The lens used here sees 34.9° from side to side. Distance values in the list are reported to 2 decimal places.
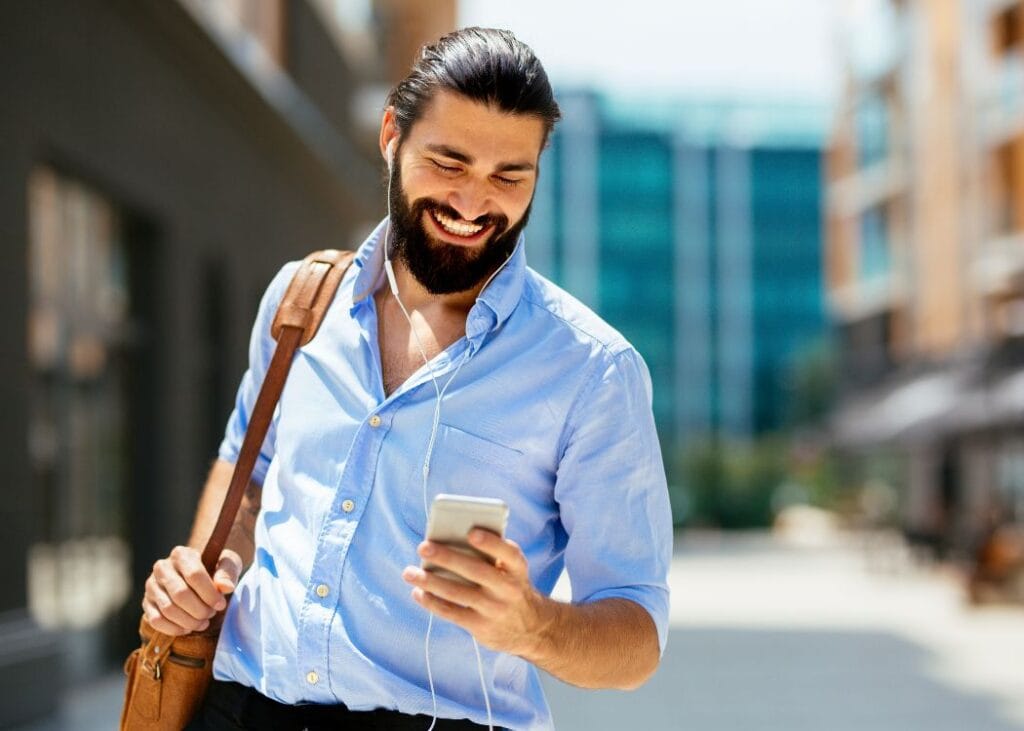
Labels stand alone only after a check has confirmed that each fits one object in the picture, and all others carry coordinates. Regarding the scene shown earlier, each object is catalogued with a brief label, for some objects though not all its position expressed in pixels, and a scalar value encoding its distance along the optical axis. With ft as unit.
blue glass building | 319.68
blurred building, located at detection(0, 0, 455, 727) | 31.07
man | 7.59
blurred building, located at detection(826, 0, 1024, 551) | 96.53
